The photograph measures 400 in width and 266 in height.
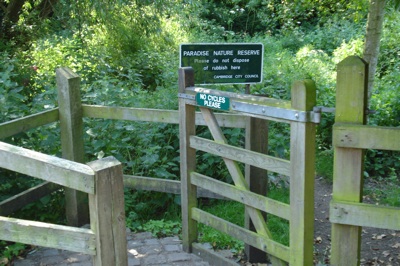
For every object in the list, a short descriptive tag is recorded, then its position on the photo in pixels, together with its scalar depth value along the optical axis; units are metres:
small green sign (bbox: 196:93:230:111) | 4.14
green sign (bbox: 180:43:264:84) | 4.83
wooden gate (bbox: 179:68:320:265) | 3.53
